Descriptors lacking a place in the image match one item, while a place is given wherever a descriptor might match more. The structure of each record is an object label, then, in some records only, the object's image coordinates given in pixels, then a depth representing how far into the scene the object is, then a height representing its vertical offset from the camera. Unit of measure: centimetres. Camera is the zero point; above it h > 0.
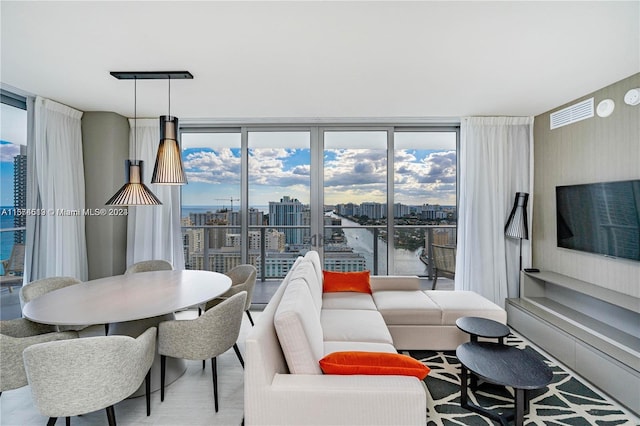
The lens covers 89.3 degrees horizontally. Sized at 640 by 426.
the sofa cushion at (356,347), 218 -91
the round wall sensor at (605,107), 305 +104
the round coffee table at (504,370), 191 -96
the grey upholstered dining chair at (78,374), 164 -83
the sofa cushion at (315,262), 341 -51
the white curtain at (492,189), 426 +35
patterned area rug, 216 -136
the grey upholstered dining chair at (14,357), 183 -82
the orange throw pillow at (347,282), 368 -77
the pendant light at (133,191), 258 +19
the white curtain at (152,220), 433 -7
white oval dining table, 205 -62
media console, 239 -103
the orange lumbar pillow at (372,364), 169 -79
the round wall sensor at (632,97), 278 +104
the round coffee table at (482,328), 254 -92
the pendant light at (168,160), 262 +45
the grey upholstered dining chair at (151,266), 360 -58
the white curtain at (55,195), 343 +22
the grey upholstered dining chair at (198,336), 222 -84
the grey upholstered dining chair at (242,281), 313 -69
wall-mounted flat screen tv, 278 -2
